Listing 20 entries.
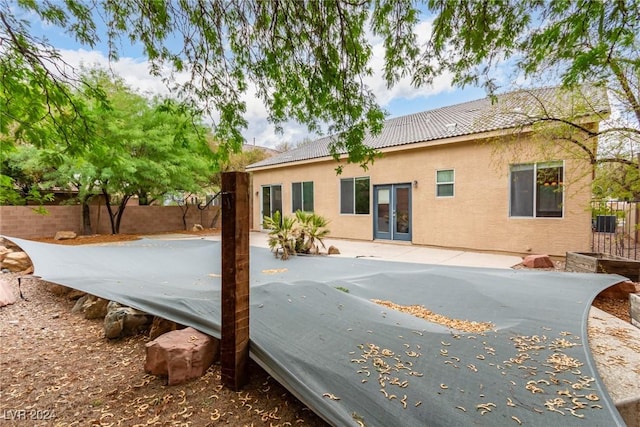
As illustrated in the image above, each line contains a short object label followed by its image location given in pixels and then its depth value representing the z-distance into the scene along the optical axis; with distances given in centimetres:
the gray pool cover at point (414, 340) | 139
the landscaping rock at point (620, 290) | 368
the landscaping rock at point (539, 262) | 530
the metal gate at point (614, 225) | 491
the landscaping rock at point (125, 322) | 261
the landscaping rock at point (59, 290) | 402
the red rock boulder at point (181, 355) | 187
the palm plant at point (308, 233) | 631
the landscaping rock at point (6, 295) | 359
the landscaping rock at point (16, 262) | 533
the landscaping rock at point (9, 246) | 622
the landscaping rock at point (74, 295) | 384
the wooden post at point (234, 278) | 171
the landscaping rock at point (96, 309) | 318
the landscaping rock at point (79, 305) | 341
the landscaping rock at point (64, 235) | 959
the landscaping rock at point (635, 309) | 290
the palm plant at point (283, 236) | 600
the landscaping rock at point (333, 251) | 690
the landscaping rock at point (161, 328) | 249
